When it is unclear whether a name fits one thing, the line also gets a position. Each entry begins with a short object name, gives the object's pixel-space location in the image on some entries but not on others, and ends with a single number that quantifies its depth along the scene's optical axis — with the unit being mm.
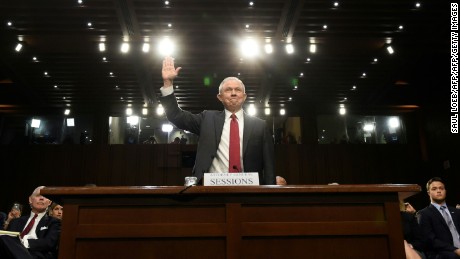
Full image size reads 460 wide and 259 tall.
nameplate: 1827
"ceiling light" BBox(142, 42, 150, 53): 8211
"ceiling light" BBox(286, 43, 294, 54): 8398
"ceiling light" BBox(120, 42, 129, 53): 8273
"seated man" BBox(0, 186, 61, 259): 3592
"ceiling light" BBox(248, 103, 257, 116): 11366
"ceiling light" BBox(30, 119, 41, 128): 11258
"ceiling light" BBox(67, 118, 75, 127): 11422
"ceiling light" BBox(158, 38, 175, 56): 8227
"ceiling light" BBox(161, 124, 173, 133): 11500
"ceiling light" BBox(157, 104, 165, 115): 11469
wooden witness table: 1636
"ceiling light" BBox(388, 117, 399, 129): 11562
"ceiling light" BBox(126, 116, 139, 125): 11498
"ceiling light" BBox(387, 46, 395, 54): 8352
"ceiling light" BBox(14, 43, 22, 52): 8174
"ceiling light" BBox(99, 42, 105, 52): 8289
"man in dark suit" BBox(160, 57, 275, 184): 2443
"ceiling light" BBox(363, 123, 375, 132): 11500
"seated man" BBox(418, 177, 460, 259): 4188
